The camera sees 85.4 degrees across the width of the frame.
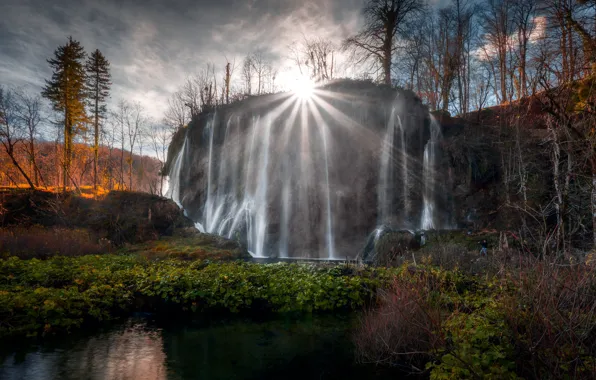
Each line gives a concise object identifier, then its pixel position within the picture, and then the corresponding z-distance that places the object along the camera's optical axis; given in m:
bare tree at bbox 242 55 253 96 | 38.38
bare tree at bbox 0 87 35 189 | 28.36
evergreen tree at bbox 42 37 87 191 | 38.34
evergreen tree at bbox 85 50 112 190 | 43.00
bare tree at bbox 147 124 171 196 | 48.03
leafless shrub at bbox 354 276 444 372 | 5.23
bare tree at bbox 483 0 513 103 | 28.03
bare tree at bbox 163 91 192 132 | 41.88
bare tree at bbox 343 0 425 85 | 30.52
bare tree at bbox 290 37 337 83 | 34.78
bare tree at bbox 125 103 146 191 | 44.16
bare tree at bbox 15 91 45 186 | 30.80
